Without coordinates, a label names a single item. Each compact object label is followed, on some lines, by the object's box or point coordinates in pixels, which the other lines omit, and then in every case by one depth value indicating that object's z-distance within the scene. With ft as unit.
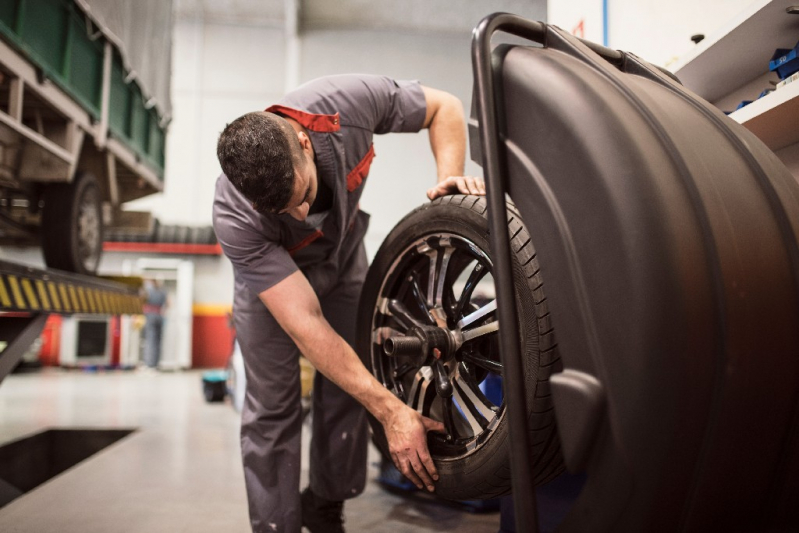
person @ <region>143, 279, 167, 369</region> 28.45
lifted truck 8.56
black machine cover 2.17
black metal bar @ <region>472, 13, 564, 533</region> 2.34
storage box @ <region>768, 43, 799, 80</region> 4.72
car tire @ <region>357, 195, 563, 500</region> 3.04
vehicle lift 7.15
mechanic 3.86
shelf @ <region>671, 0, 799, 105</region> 4.89
